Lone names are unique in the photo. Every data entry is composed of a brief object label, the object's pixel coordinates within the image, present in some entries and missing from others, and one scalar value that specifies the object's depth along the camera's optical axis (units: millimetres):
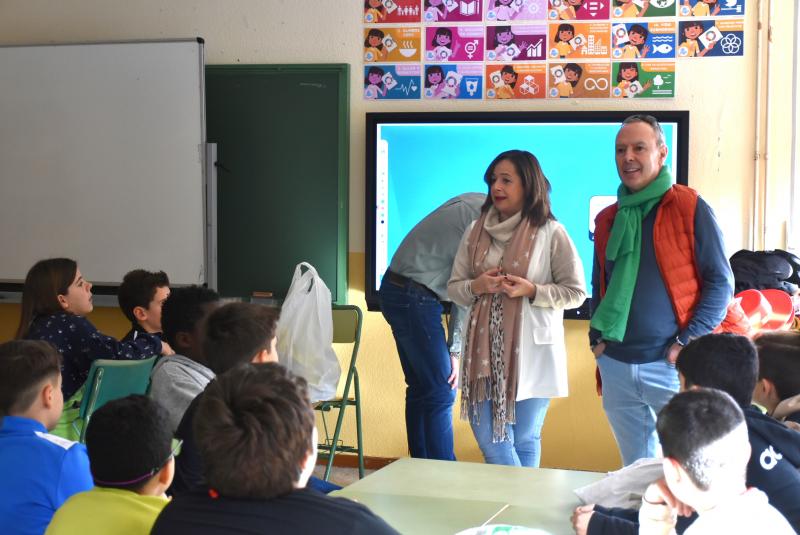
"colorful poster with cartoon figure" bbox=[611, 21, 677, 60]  4285
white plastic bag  3826
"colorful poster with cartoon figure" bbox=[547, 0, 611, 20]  4312
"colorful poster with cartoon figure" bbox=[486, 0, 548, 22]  4375
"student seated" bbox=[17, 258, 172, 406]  3139
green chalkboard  4566
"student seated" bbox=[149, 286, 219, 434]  2564
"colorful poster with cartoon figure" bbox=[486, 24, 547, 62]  4383
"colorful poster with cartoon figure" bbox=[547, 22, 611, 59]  4328
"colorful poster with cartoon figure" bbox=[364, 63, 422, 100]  4500
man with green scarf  2713
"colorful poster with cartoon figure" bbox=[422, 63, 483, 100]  4449
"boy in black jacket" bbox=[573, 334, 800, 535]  1721
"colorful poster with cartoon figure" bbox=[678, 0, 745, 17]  4227
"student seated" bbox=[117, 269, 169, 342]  3475
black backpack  3631
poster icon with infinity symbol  4332
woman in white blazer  3027
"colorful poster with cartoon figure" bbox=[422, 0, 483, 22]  4430
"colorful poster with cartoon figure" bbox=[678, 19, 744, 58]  4238
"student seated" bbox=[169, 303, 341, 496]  2283
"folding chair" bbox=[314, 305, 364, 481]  4078
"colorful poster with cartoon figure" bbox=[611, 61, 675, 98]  4289
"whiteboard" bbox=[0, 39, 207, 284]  4551
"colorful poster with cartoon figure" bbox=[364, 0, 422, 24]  4480
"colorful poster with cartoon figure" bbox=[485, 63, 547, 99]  4391
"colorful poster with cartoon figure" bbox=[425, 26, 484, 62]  4441
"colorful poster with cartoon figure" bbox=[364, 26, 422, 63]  4492
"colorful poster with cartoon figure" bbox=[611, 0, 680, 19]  4266
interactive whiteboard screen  4312
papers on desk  1673
